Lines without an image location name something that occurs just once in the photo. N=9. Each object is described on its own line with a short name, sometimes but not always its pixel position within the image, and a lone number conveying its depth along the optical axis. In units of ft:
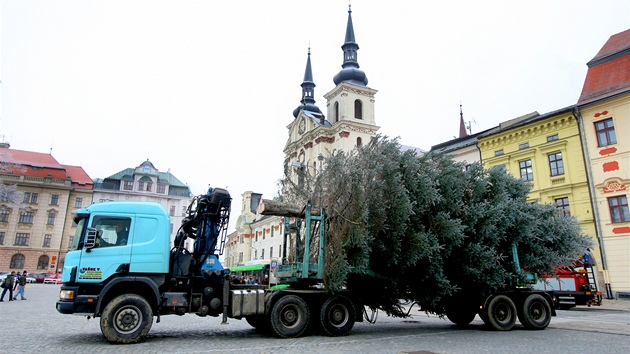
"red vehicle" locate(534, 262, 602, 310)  66.49
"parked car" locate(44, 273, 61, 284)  170.79
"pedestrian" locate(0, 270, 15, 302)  69.63
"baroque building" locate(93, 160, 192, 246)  233.96
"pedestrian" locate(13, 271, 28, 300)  74.17
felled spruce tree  36.24
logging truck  30.60
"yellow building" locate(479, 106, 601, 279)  84.69
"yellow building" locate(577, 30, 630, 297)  77.56
